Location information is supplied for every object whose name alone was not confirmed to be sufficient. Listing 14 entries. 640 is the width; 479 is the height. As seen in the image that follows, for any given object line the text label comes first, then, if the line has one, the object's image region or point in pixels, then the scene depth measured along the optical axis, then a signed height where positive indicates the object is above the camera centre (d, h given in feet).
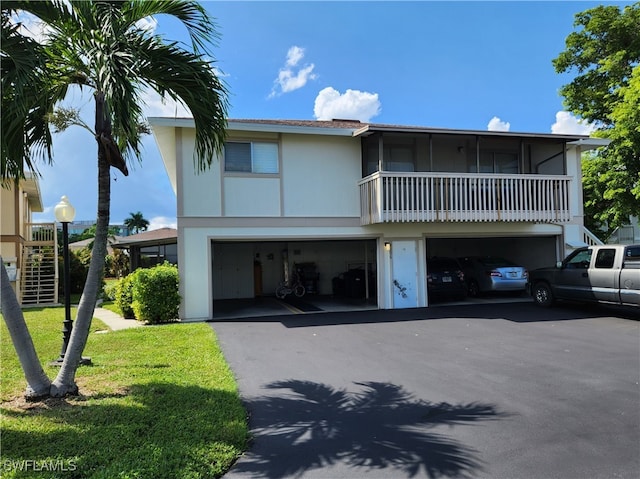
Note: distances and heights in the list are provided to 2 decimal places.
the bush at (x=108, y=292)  59.63 -4.22
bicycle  55.42 -3.91
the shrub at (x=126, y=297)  40.98 -3.31
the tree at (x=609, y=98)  52.24 +23.20
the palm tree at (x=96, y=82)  14.85 +7.25
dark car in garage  45.55 -2.70
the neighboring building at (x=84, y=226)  204.21 +21.49
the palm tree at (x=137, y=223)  191.43 +18.99
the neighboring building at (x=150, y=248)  64.34 +3.01
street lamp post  24.04 +2.14
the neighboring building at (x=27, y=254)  57.21 +1.85
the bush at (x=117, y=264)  102.12 +0.05
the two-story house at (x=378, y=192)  38.65 +6.51
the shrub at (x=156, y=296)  36.29 -2.84
